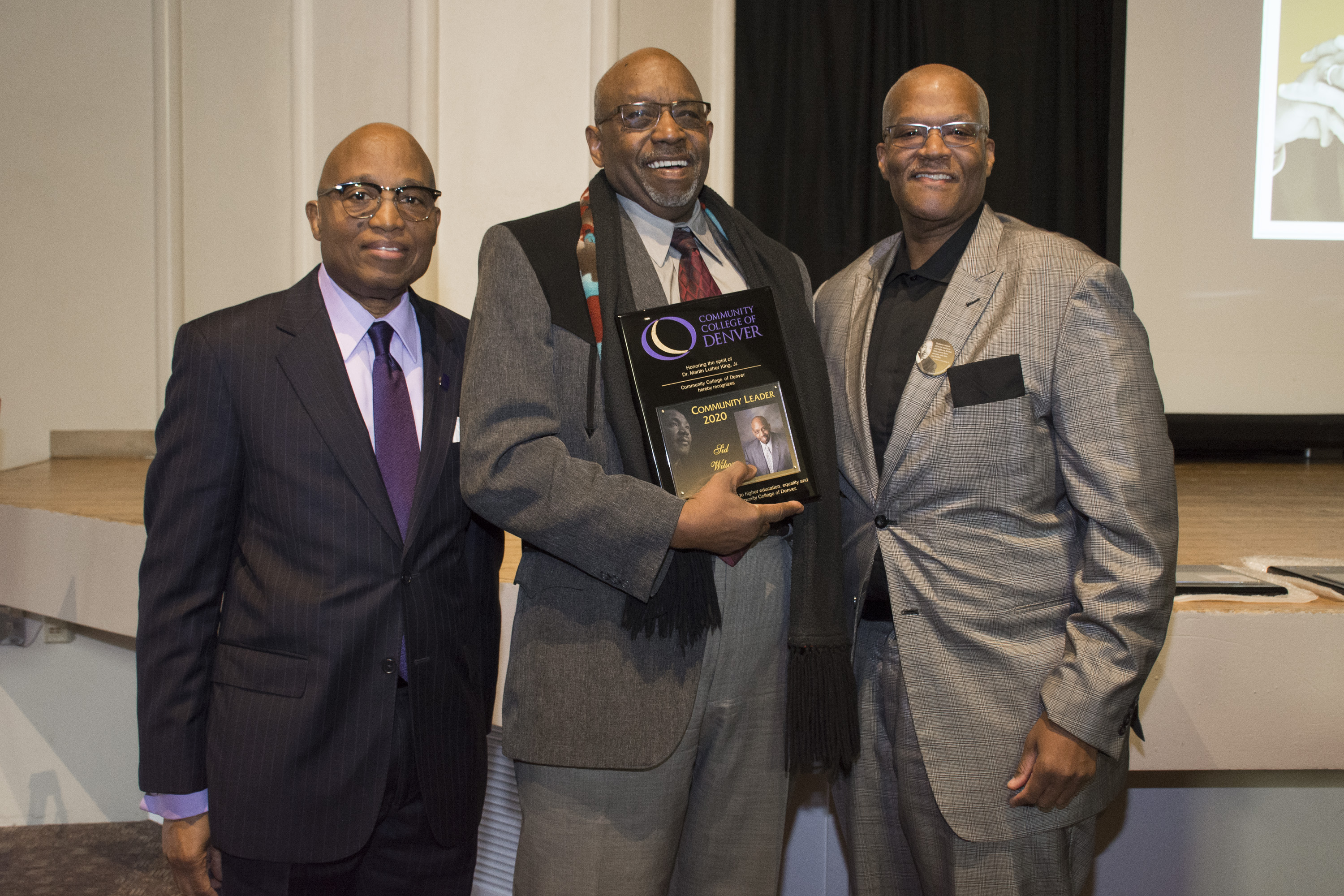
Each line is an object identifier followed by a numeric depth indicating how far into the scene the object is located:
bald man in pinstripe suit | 1.37
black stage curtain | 4.66
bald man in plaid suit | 1.37
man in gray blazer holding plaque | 1.29
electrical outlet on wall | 3.59
